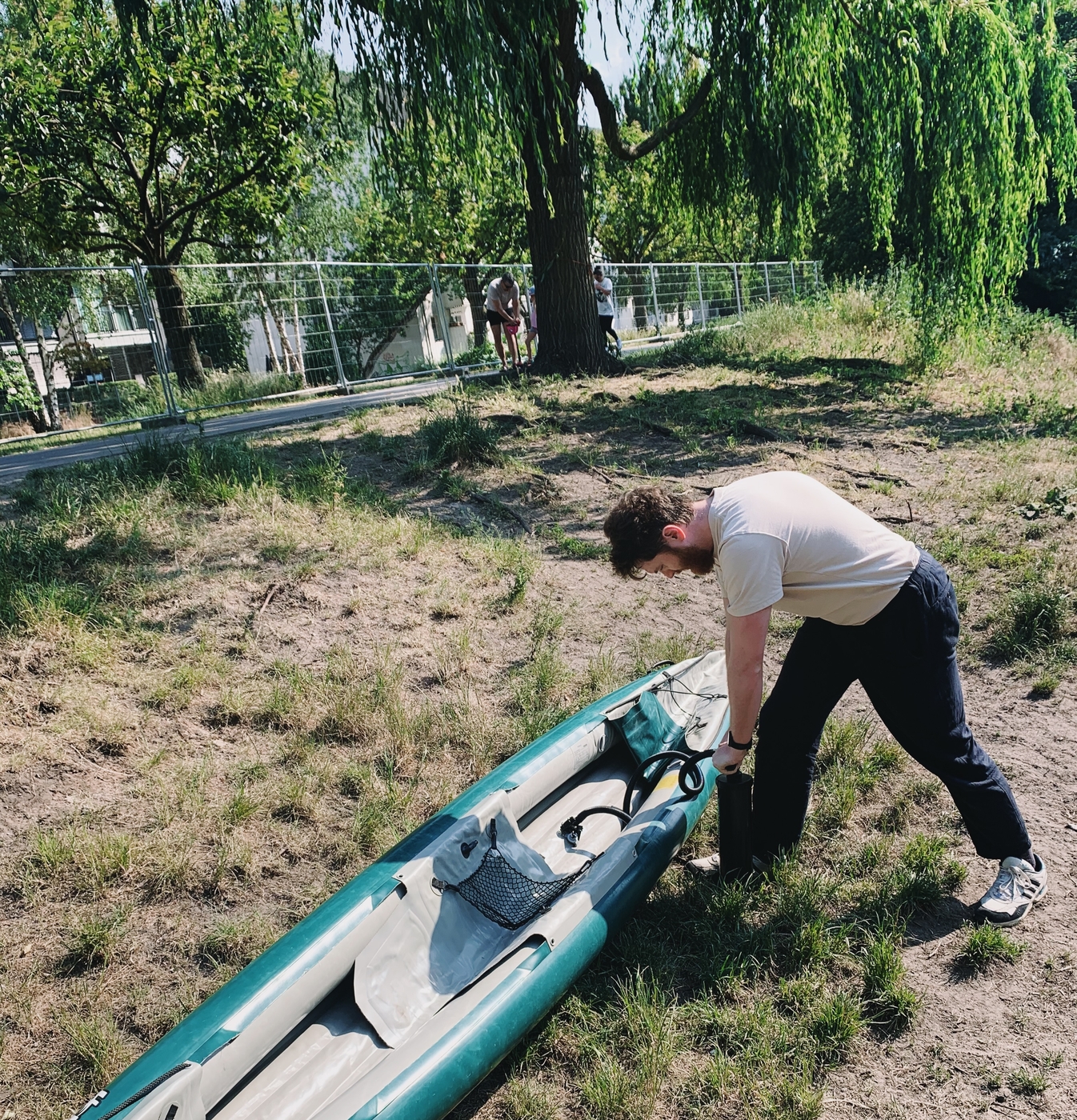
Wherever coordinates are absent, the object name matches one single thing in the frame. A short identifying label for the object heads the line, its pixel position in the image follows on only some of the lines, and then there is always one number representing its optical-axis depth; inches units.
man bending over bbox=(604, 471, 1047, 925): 107.4
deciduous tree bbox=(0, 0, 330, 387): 604.4
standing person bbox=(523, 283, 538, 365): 603.1
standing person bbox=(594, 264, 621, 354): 576.1
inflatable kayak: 92.7
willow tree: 382.3
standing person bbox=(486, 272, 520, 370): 495.5
